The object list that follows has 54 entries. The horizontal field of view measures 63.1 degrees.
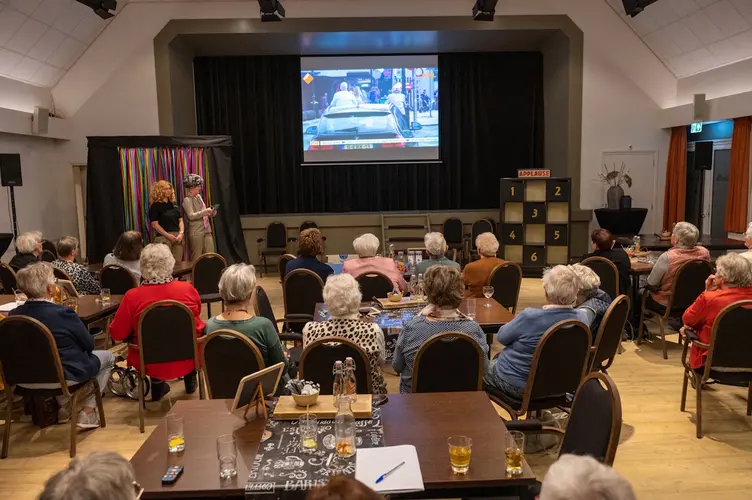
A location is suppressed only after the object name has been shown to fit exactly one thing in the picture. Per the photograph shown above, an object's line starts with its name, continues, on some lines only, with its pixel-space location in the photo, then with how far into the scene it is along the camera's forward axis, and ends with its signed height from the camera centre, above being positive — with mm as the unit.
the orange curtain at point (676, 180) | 9797 +66
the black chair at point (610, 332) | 3709 -911
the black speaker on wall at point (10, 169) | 7766 +287
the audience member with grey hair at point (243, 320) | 3256 -700
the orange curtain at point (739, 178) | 8156 +70
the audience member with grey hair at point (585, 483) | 1396 -687
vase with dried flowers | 9867 +61
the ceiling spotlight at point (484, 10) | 8266 +2426
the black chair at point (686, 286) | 5391 -899
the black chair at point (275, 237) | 10547 -827
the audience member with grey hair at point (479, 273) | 5395 -763
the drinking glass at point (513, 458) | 1992 -886
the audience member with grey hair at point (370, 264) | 5238 -658
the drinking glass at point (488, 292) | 4645 -797
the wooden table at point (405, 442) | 1950 -923
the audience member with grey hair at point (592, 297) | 4070 -758
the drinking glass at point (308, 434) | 2170 -893
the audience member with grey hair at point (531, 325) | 3287 -747
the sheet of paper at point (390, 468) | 1905 -919
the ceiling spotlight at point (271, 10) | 8273 +2447
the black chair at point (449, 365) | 3035 -888
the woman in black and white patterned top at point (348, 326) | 3176 -721
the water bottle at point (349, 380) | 2578 -812
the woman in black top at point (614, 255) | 5820 -665
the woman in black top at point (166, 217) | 7496 -333
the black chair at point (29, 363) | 3570 -1016
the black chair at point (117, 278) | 5523 -788
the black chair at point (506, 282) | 5375 -849
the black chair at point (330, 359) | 2955 -831
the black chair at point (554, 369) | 3232 -996
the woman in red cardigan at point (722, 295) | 4004 -732
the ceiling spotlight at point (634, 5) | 7821 +2312
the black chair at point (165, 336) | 4016 -966
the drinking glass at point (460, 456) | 1995 -877
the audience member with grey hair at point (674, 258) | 5570 -670
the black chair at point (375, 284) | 4980 -783
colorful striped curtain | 9047 +257
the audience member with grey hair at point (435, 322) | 3209 -713
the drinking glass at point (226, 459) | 2006 -887
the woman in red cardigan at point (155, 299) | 4219 -760
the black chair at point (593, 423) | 2088 -860
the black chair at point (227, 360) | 3074 -876
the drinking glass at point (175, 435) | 2203 -892
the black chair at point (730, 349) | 3758 -1025
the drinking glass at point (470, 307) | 4114 -849
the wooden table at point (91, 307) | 4398 -876
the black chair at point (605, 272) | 5613 -798
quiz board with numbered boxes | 9656 -558
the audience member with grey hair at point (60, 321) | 3691 -787
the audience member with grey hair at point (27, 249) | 5777 -540
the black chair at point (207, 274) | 6270 -867
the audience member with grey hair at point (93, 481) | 1377 -663
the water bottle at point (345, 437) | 2121 -867
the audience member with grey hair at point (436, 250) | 5332 -548
